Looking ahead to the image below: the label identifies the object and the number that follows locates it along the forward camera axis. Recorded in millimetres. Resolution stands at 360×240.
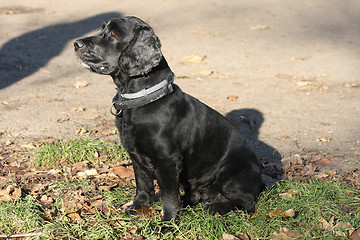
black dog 3660
